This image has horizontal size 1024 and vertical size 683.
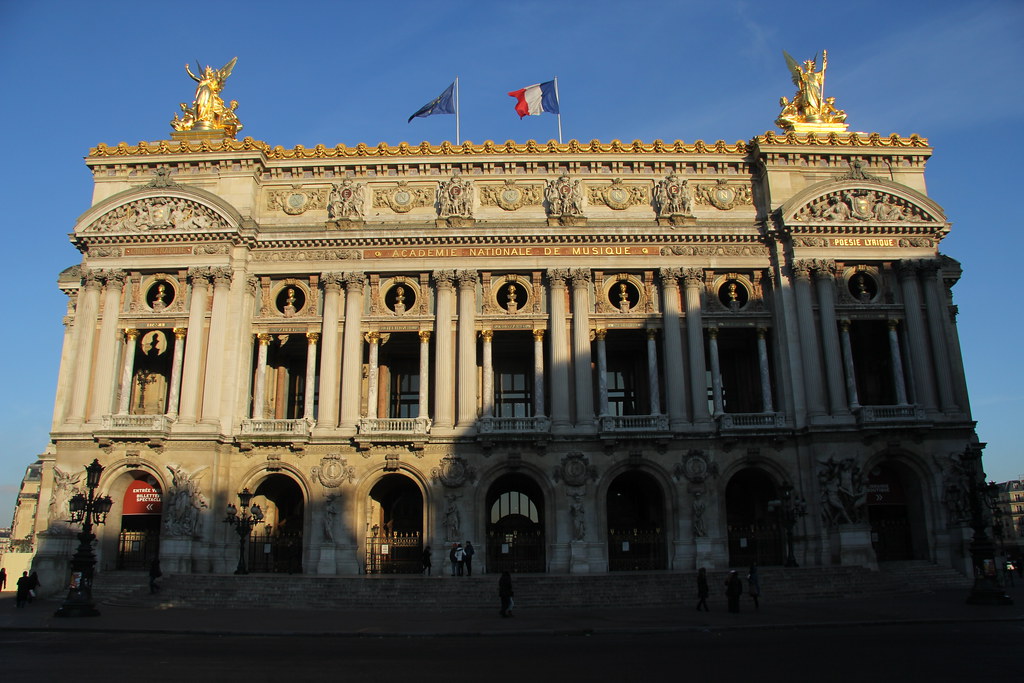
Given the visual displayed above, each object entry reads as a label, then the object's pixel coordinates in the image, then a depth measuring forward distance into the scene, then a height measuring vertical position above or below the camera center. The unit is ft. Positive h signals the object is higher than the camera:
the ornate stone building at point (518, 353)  125.18 +30.43
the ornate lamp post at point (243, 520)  115.34 +4.07
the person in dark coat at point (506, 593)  87.27 -4.86
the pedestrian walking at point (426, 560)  118.42 -1.84
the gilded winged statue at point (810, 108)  146.82 +76.09
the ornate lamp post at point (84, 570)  88.63 -1.92
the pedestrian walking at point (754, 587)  88.84 -4.70
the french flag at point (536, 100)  141.90 +74.55
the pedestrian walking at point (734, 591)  85.76 -4.94
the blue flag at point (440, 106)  142.41 +73.99
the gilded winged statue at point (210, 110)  149.07 +78.28
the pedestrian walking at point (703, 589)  88.79 -4.82
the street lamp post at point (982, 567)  88.07 -3.04
